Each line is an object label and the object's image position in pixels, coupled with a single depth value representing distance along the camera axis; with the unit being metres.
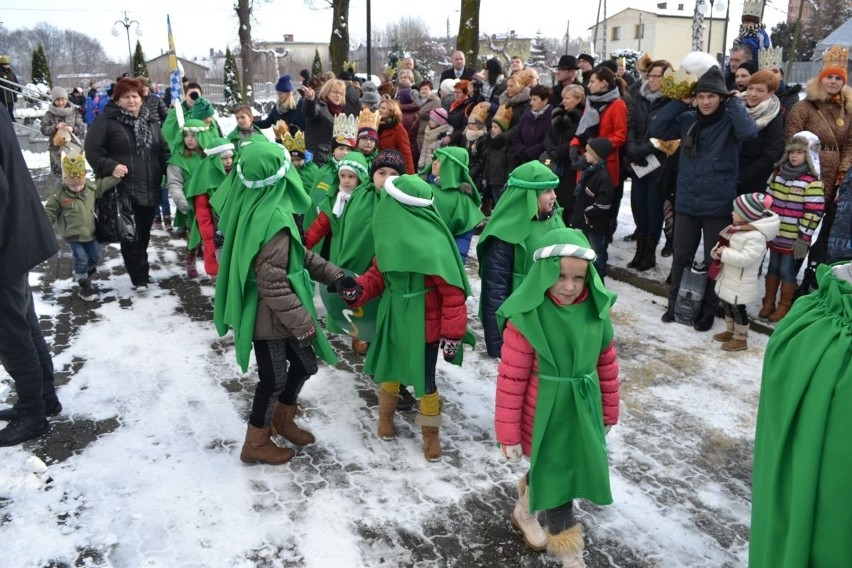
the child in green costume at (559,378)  2.84
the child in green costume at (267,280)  3.58
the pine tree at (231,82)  30.92
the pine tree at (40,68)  29.48
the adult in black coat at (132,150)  6.57
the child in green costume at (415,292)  3.83
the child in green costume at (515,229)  4.00
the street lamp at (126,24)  31.73
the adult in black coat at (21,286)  3.86
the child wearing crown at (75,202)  6.71
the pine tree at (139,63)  32.50
